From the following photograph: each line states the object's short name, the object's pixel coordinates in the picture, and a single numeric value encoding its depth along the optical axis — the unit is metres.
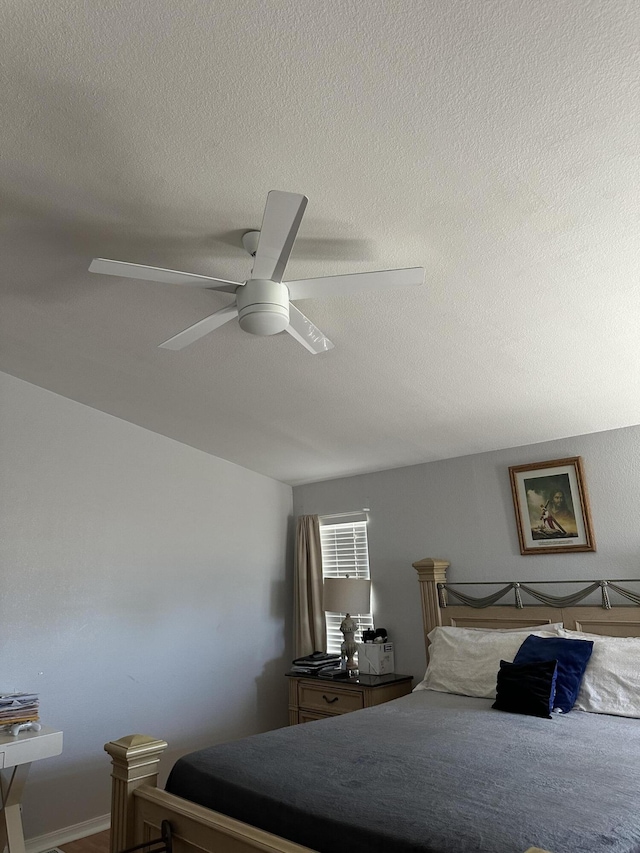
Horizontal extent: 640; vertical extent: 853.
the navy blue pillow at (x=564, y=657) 2.94
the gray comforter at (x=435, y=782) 1.62
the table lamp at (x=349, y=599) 4.45
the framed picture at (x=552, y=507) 3.65
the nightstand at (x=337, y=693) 3.99
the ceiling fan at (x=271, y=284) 1.92
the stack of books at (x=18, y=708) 3.21
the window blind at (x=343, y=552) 4.89
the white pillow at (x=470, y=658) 3.36
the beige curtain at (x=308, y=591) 4.89
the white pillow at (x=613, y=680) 2.85
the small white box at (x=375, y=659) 4.32
